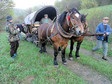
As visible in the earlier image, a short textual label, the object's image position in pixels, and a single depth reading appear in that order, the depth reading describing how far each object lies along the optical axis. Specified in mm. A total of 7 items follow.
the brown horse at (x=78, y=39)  3252
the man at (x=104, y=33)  3658
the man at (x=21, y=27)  7371
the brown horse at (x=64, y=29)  2395
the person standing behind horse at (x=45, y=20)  5566
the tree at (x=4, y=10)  14358
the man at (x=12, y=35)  3201
